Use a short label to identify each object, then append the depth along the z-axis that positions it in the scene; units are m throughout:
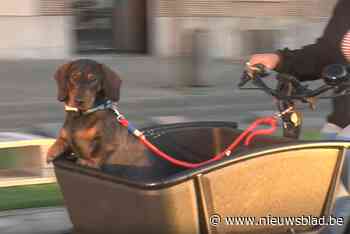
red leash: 5.05
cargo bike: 4.41
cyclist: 5.42
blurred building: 19.94
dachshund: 4.86
